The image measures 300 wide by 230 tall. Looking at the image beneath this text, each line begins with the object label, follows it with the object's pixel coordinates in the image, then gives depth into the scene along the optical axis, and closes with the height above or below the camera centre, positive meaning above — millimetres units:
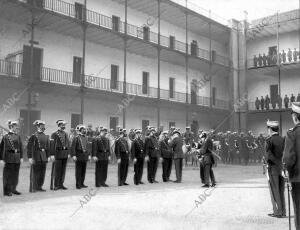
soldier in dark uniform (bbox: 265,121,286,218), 6324 -360
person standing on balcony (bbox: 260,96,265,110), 28317 +3055
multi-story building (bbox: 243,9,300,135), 28922 +6161
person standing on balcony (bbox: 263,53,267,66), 29531 +6669
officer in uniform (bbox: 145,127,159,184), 11614 -391
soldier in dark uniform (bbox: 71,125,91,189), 10156 -332
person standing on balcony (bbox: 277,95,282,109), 27331 +2984
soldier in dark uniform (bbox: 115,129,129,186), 10641 -395
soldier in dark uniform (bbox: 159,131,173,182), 11961 -368
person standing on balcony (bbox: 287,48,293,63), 28083 +6665
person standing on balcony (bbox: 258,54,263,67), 29875 +6660
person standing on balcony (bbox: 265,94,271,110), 28266 +3118
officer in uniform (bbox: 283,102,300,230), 4824 -185
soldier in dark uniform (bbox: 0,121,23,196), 8695 -417
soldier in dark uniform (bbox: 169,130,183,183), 11516 -290
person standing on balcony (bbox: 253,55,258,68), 30131 +6678
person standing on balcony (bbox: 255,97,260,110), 28719 +3060
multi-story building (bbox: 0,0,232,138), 18438 +5041
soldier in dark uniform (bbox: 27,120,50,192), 9334 -409
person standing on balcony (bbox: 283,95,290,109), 27172 +3046
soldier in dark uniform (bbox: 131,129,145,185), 11031 -385
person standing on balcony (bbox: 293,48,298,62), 27611 +6581
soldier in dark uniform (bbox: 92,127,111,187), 10388 -382
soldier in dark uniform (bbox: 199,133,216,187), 10234 -415
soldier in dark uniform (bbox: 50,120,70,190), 9756 -322
